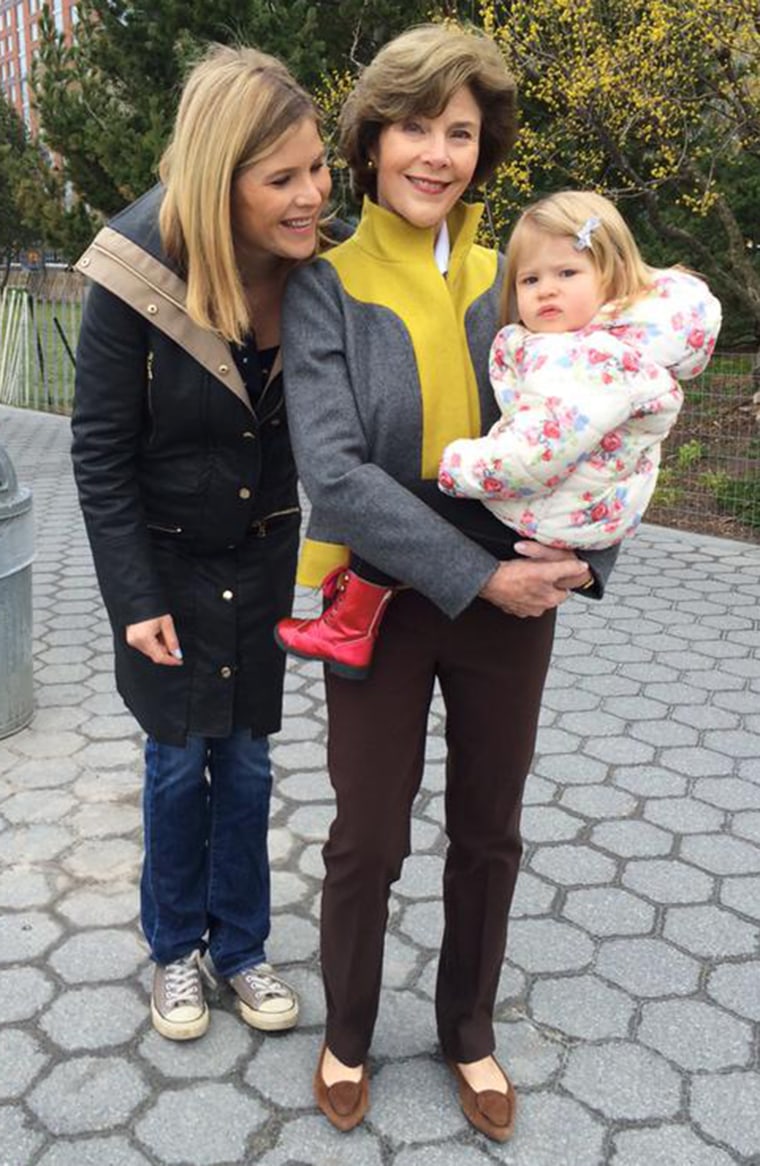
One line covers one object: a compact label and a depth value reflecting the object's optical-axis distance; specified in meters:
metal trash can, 3.76
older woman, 1.72
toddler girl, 1.63
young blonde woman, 1.78
